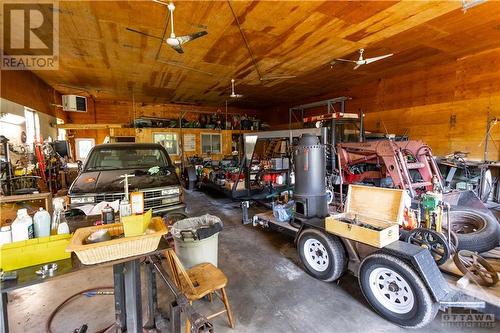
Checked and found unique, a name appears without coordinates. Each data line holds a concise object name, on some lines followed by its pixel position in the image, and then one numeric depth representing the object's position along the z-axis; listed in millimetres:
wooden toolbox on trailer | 2170
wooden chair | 1885
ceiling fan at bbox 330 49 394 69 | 4541
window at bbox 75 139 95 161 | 9453
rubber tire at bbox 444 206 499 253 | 2625
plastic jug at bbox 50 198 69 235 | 1521
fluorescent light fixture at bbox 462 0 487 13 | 3049
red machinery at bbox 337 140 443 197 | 3832
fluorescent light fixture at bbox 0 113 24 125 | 4564
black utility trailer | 1867
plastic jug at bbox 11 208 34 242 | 1366
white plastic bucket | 2359
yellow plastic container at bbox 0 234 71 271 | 1226
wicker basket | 1241
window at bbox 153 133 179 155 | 9903
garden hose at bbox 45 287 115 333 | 2151
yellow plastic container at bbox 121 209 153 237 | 1376
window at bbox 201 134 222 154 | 10836
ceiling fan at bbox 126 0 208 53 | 2992
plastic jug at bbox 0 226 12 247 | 1346
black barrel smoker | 3260
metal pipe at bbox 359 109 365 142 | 5644
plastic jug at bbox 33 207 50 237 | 1462
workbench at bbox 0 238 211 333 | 1167
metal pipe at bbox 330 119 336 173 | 5177
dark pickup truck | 3219
